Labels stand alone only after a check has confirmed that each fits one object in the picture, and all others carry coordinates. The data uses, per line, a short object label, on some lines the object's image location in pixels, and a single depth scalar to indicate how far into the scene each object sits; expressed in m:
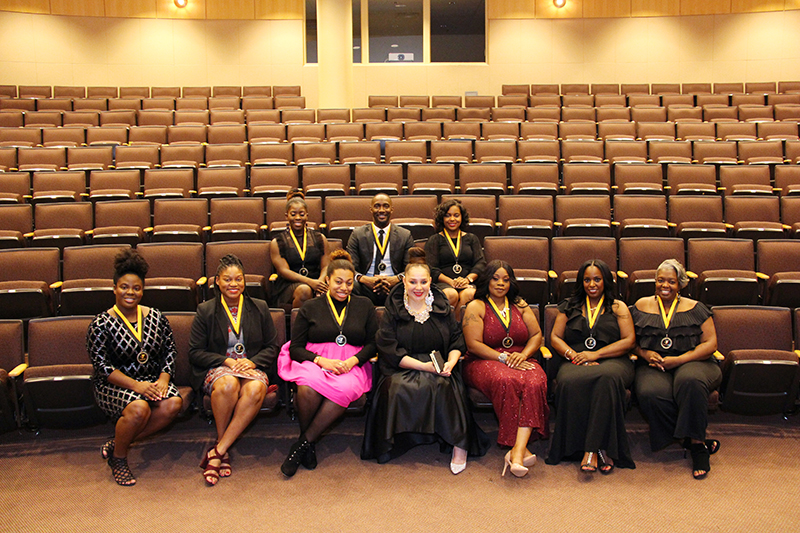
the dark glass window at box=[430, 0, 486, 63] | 9.52
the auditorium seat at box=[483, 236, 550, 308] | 3.52
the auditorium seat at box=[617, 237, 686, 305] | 3.50
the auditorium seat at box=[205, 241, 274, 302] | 3.44
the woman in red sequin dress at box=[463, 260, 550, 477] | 2.47
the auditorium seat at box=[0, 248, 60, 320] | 3.11
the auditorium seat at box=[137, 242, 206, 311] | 3.42
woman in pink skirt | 2.50
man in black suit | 3.40
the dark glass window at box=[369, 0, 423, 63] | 9.51
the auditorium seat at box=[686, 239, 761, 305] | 3.27
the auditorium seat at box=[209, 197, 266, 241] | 4.09
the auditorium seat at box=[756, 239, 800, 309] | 3.27
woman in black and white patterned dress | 2.41
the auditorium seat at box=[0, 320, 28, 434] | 2.47
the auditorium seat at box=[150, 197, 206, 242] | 4.08
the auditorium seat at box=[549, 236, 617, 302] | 3.52
